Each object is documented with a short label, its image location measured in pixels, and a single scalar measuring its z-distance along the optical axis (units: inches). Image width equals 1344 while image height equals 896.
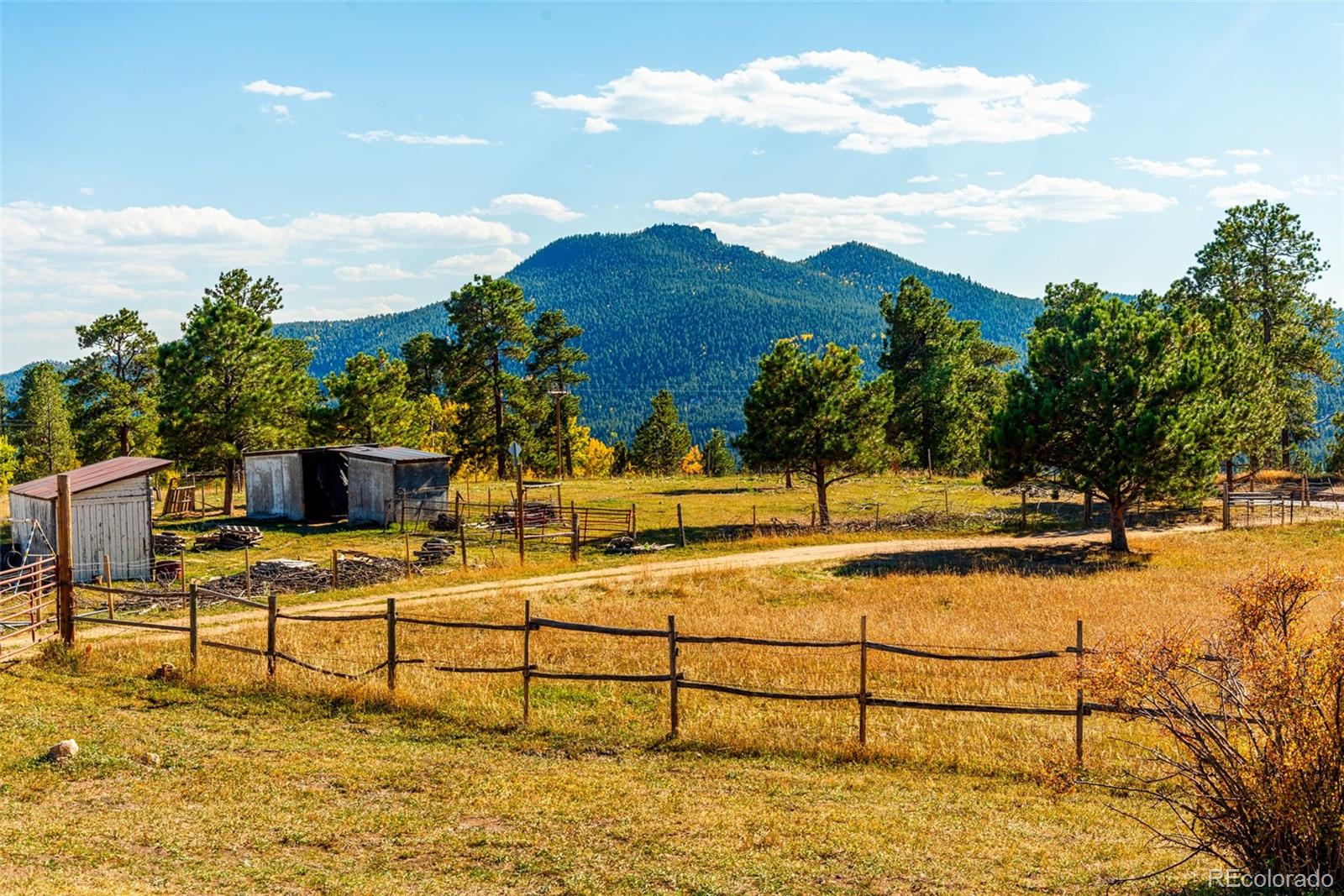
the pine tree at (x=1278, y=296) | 2298.2
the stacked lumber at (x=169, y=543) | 1482.5
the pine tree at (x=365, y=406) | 2491.4
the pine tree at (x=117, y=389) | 2399.1
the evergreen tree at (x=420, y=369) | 3289.9
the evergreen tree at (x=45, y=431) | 3627.0
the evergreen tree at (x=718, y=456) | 4249.5
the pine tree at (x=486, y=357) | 2817.4
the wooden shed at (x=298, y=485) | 1914.4
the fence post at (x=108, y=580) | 911.7
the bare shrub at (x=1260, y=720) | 327.6
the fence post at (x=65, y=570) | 785.6
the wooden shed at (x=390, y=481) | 1815.9
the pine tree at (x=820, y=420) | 1825.8
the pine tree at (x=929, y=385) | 2908.5
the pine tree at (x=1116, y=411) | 1380.4
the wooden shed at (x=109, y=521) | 1263.5
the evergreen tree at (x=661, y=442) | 4254.4
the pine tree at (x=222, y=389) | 2011.6
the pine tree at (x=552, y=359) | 3048.7
